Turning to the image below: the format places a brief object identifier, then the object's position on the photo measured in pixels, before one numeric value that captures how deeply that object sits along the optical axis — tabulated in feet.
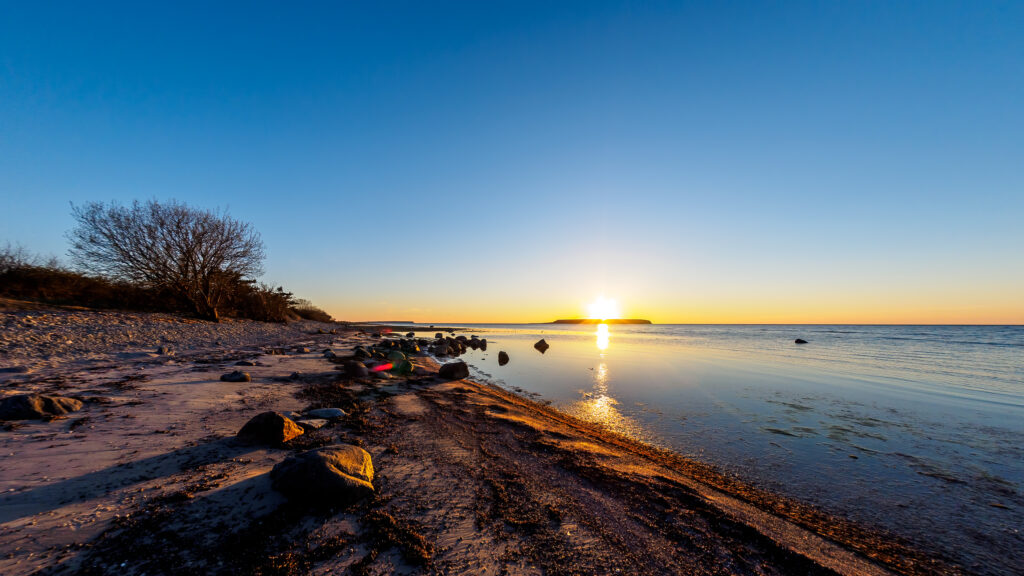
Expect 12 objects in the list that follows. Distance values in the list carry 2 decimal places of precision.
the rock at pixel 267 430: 16.38
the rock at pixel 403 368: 43.80
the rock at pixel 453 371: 42.88
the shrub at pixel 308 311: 179.11
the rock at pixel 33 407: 15.76
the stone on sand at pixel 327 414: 21.57
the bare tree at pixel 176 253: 68.33
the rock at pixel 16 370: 25.05
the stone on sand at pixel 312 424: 19.17
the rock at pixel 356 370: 37.86
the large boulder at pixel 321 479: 11.57
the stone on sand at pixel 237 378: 28.73
